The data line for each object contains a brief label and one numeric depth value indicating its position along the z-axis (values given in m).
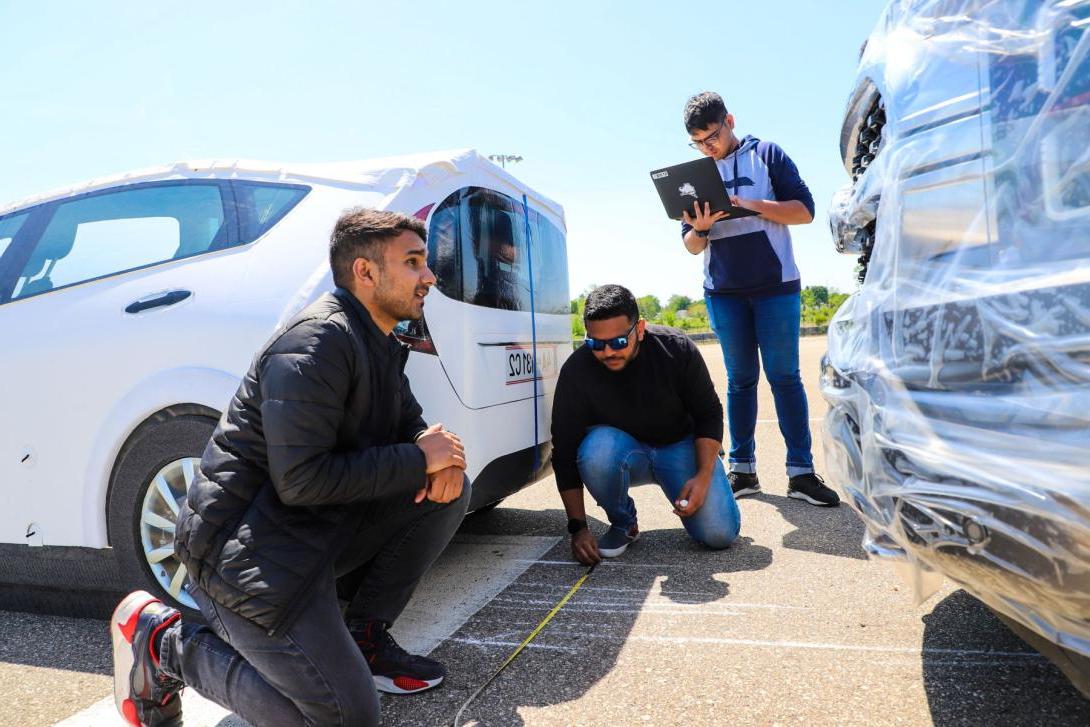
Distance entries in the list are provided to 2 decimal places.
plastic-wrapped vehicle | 1.27
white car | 2.50
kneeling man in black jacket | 1.81
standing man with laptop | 3.96
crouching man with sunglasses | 3.25
